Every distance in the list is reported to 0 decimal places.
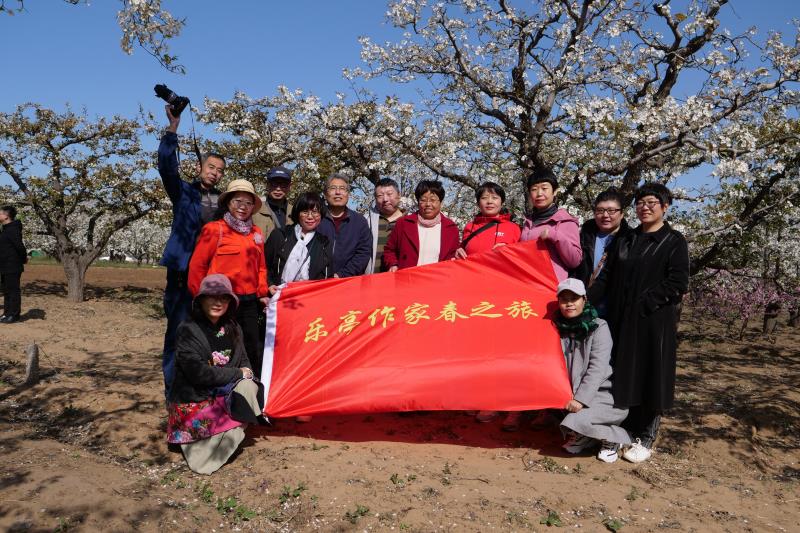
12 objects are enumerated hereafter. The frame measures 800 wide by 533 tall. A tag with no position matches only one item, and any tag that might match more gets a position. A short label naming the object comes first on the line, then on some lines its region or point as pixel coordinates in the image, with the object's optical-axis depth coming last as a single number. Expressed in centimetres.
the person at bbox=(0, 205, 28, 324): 1048
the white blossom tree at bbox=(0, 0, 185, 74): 474
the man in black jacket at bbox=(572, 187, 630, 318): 483
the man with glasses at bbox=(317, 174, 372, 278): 539
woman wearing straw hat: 470
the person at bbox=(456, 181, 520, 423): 533
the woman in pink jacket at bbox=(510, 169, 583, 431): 491
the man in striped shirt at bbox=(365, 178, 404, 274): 575
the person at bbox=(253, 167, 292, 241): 548
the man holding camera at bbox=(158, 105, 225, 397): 483
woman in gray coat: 455
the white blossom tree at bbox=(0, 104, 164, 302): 1314
